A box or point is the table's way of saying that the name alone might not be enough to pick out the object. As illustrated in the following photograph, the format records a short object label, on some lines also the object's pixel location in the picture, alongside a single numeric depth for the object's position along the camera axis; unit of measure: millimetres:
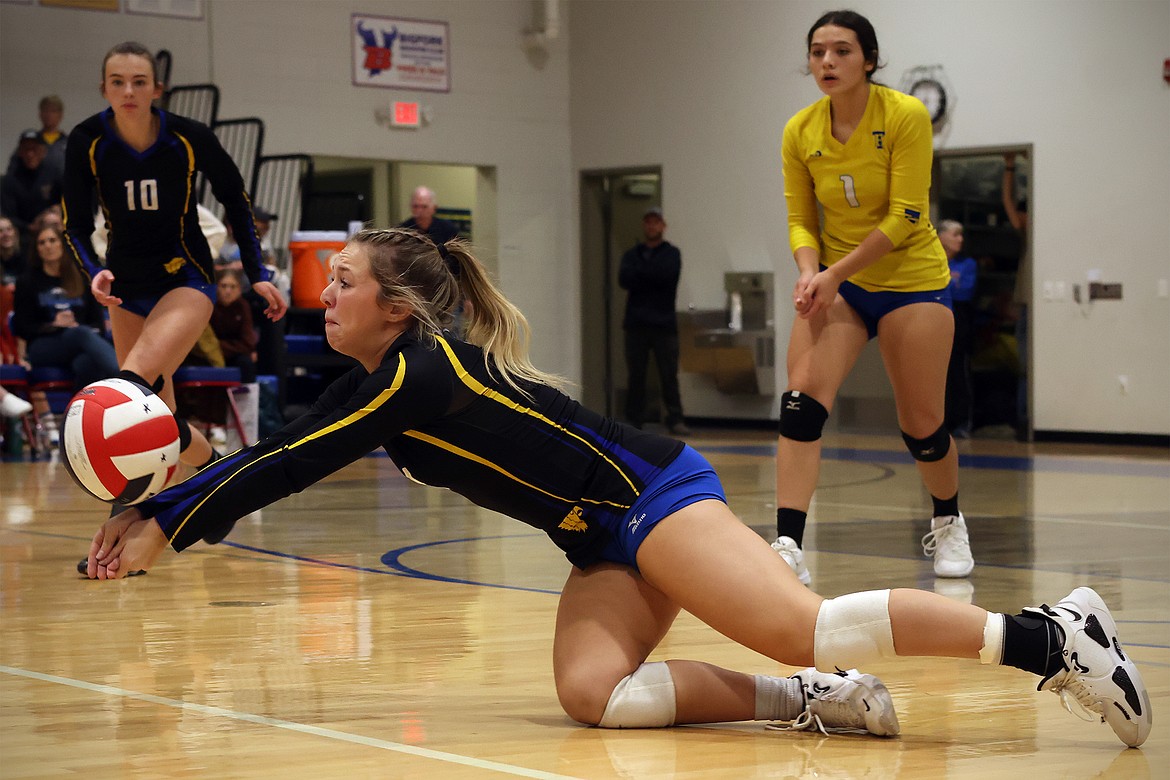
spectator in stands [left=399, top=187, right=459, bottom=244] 13500
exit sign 16484
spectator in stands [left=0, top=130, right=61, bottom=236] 12719
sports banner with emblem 16266
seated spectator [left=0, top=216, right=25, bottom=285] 11582
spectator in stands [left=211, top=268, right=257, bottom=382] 11023
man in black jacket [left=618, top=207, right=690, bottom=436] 14805
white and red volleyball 3023
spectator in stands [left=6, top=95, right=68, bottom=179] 12977
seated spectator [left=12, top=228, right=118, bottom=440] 10547
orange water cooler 13711
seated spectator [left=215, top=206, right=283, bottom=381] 11828
